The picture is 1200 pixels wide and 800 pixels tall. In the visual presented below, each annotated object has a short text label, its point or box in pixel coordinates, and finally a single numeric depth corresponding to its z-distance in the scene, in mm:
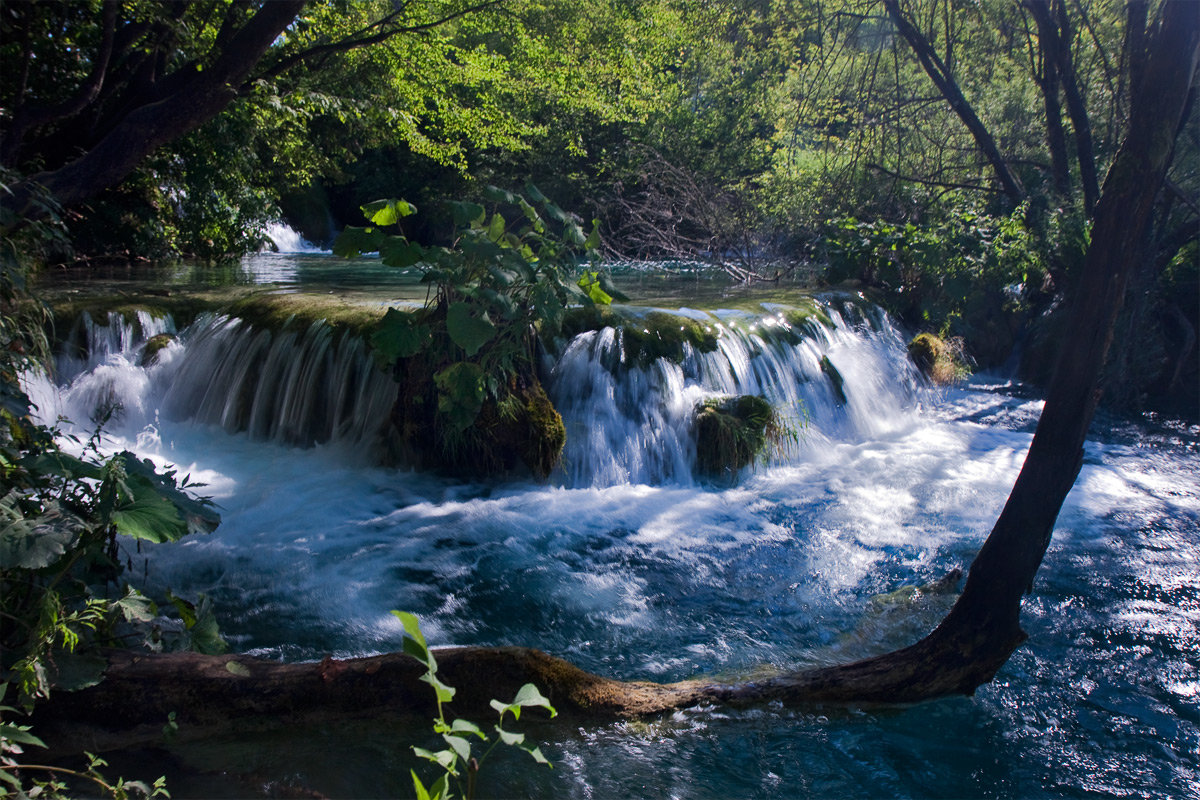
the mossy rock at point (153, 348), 8469
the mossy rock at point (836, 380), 9578
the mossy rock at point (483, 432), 7062
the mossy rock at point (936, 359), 11406
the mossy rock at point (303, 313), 8062
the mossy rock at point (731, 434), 7664
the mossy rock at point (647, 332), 8219
